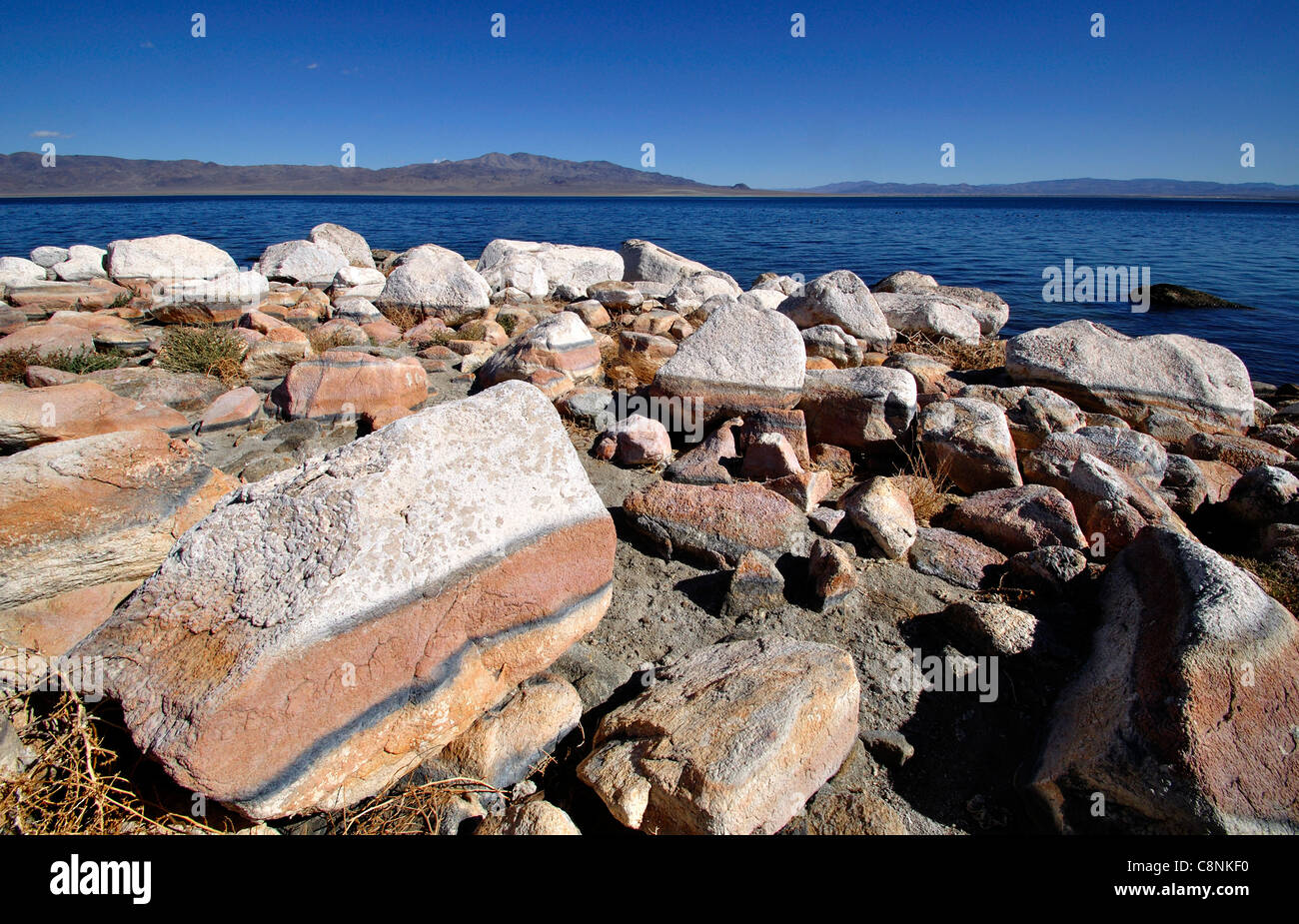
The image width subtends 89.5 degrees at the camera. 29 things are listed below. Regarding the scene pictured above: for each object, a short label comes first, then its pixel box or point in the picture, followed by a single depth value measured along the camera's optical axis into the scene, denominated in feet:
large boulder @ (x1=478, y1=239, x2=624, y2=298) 40.37
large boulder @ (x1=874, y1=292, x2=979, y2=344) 30.27
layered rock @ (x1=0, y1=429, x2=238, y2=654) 8.89
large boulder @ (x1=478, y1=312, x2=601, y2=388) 21.91
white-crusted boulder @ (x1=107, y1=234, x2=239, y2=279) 43.45
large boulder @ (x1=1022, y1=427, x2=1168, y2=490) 15.08
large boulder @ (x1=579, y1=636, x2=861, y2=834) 7.13
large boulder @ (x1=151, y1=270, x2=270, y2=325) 29.32
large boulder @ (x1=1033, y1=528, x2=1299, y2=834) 6.77
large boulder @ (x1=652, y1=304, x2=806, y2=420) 17.66
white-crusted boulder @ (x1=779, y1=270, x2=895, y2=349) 27.55
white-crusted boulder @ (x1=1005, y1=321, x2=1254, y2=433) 20.61
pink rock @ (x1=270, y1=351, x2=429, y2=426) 18.33
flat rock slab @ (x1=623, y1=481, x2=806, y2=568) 12.75
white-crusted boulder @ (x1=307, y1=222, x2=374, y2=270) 53.11
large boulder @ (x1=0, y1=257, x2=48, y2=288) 40.55
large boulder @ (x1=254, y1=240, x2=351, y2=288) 43.11
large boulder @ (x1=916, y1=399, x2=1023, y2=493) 15.40
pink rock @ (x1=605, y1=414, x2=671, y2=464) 16.80
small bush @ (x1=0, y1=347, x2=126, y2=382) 21.03
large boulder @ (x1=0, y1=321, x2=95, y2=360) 22.80
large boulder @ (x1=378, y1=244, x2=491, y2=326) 33.50
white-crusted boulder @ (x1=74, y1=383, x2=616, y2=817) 7.01
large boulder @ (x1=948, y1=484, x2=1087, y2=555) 12.73
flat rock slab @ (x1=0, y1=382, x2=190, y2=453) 13.23
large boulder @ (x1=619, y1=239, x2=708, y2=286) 46.11
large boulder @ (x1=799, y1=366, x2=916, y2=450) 16.80
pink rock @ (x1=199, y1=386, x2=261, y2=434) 17.69
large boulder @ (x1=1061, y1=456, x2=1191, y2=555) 12.80
